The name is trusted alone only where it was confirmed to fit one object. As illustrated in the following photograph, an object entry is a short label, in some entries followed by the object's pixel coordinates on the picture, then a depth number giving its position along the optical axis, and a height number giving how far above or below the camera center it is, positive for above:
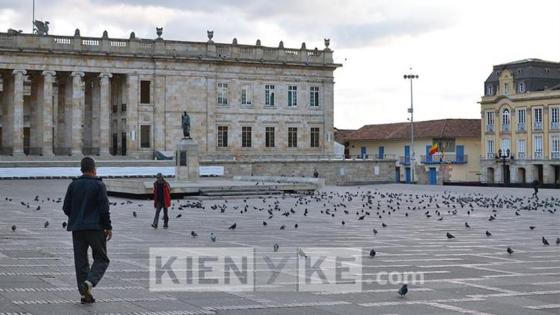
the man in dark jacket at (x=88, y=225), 10.95 -0.47
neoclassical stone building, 68.12 +7.33
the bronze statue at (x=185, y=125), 46.52 +3.23
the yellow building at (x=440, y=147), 96.19 +4.31
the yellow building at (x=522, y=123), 84.19 +6.19
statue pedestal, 46.47 +1.34
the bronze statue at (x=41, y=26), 78.25 +14.14
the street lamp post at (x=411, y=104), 77.43 +7.20
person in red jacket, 23.69 -0.27
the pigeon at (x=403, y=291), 11.71 -1.37
